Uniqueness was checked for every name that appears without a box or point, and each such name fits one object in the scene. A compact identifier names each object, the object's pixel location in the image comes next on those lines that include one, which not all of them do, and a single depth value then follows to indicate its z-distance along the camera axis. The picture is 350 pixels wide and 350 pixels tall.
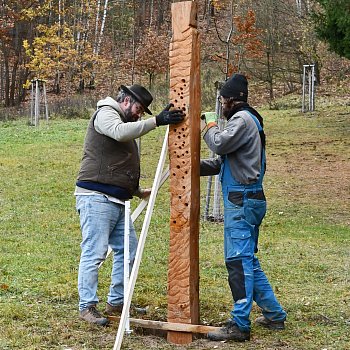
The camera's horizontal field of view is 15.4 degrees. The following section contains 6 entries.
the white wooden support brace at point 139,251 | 8.82
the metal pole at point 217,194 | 19.32
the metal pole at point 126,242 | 9.77
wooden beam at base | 10.05
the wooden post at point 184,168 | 10.12
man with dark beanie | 9.89
